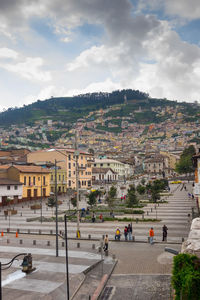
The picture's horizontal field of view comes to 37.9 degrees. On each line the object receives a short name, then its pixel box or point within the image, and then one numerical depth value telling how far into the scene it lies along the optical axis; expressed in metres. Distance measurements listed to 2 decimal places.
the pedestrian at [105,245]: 20.24
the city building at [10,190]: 52.94
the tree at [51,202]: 42.45
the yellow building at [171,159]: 188.74
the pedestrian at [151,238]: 22.29
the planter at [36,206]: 48.62
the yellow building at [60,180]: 73.18
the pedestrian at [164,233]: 23.16
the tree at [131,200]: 39.42
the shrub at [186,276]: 9.09
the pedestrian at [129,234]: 24.03
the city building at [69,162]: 77.69
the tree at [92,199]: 42.32
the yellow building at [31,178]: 59.12
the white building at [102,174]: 112.00
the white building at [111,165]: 124.12
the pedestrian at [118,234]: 24.11
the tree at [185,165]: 112.50
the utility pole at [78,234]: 25.38
